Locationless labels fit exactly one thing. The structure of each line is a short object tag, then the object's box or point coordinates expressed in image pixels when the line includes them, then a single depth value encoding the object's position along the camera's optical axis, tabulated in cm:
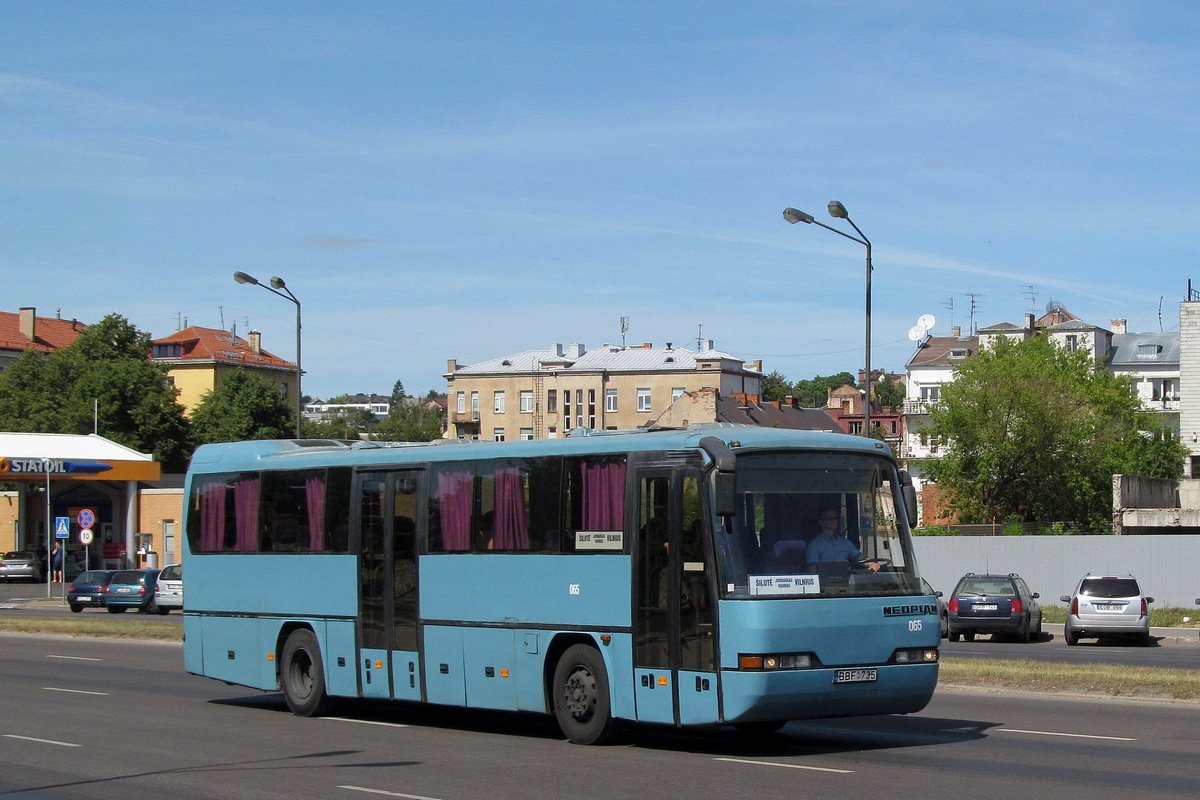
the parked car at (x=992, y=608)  3095
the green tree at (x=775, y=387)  15138
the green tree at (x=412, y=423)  14062
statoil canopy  6156
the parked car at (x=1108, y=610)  2992
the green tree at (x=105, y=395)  8931
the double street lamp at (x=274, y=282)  3628
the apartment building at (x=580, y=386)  11412
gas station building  6338
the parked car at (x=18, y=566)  6562
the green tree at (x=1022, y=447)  6419
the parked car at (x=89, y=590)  4472
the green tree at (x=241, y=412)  9450
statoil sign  6077
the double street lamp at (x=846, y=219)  2769
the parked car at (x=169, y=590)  4359
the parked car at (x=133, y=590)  4447
